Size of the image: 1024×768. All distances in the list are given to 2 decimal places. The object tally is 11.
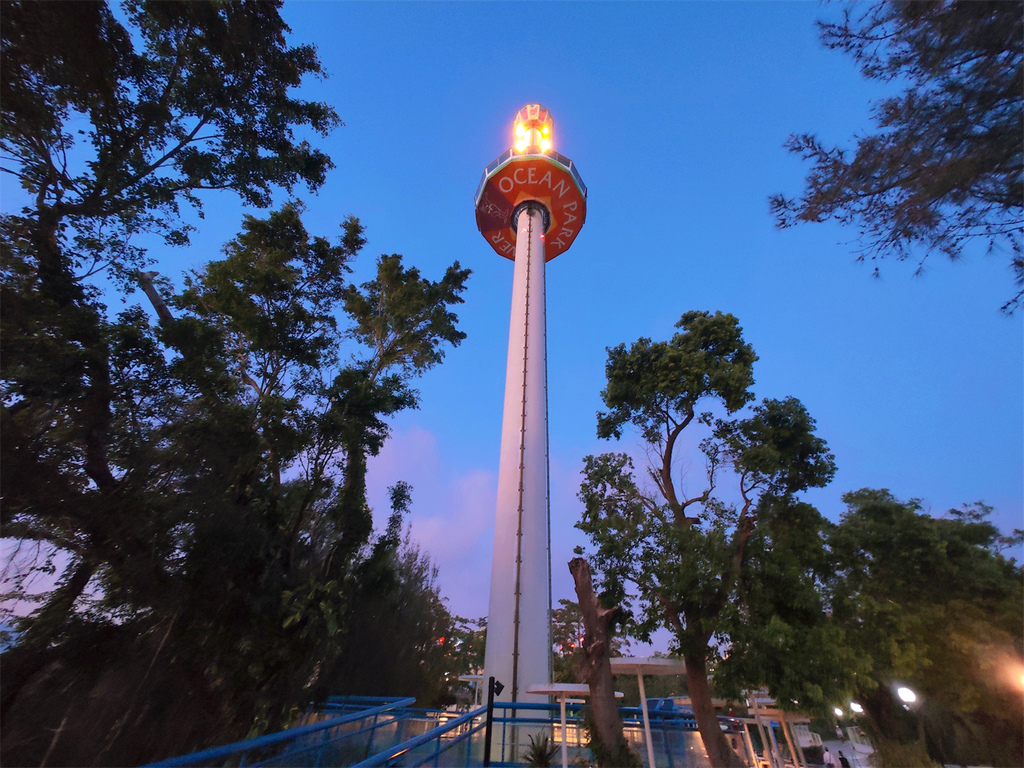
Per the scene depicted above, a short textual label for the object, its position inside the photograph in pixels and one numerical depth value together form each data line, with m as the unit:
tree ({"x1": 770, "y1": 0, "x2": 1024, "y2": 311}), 4.52
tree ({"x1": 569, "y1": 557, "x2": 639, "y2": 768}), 7.54
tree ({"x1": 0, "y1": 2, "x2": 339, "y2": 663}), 5.61
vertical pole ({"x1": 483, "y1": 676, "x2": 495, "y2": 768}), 6.28
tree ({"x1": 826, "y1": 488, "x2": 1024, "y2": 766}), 12.12
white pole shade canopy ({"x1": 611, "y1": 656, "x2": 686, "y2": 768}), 7.76
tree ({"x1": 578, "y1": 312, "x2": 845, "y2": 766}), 7.55
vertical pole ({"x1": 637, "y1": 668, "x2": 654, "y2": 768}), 7.13
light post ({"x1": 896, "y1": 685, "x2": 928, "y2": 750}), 12.94
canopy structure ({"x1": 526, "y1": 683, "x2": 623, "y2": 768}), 7.46
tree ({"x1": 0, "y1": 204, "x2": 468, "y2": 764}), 5.88
